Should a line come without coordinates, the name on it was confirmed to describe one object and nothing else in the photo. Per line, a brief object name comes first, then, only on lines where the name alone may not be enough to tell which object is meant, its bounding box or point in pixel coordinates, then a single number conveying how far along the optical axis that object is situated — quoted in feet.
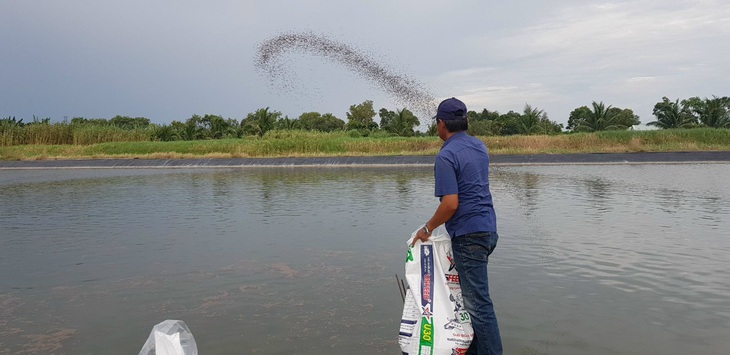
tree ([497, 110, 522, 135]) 189.97
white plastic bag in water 8.07
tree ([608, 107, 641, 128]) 199.66
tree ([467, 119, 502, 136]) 157.80
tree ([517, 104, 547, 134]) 128.57
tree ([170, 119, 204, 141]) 151.64
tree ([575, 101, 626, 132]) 130.72
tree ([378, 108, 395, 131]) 203.81
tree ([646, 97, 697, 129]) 133.54
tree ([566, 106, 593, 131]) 219.49
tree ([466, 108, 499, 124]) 208.52
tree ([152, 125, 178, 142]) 147.95
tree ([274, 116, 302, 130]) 144.66
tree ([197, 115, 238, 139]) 159.49
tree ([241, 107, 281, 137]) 141.38
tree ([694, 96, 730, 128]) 130.11
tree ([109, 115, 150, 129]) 271.57
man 9.71
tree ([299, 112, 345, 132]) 221.66
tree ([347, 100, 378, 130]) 209.63
